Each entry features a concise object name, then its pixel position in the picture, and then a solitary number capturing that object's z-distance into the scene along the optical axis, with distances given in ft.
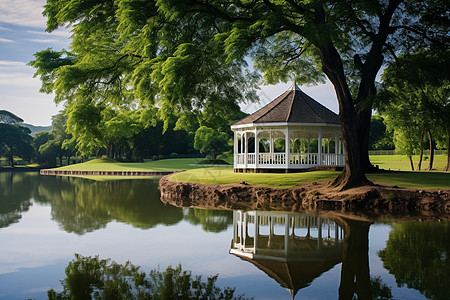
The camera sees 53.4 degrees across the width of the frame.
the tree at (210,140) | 207.35
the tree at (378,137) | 303.07
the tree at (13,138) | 289.33
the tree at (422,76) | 63.87
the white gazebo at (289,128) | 88.74
